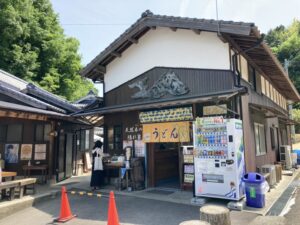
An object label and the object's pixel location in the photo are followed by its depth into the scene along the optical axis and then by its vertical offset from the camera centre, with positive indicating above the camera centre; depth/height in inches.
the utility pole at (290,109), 904.9 +136.9
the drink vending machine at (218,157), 303.6 -13.1
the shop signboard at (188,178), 382.9 -46.8
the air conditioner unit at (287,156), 606.2 -24.9
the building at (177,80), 358.6 +112.0
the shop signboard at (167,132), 378.6 +23.8
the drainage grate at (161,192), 388.2 -69.7
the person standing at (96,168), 434.3 -34.5
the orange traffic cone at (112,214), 237.4 -62.6
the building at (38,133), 505.4 +32.0
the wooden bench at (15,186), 336.3 -51.1
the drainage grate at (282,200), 285.5 -71.3
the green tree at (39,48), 975.0 +430.6
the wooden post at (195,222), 165.9 -49.7
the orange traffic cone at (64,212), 279.4 -71.4
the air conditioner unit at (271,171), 403.2 -40.6
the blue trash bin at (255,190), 292.2 -50.8
